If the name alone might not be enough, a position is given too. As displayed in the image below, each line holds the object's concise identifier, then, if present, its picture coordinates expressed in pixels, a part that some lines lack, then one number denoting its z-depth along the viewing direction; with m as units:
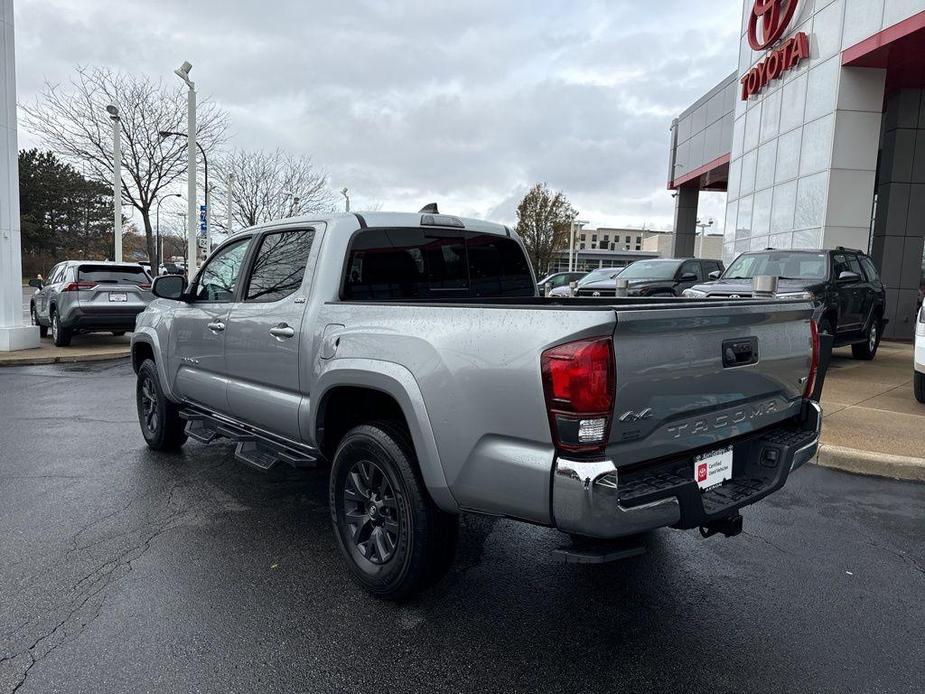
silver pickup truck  2.39
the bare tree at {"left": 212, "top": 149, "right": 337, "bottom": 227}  36.12
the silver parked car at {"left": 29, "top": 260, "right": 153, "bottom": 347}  12.07
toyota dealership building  13.91
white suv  7.39
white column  11.35
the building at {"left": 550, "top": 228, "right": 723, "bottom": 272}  84.38
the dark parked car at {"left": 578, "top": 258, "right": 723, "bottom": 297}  15.58
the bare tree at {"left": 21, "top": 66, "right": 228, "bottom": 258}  24.23
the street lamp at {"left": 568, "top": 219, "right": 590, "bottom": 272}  51.69
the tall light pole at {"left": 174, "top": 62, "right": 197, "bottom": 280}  17.05
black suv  9.64
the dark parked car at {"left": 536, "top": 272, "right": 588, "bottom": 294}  28.95
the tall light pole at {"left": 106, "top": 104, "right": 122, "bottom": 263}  18.59
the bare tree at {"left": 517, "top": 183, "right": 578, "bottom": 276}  58.91
